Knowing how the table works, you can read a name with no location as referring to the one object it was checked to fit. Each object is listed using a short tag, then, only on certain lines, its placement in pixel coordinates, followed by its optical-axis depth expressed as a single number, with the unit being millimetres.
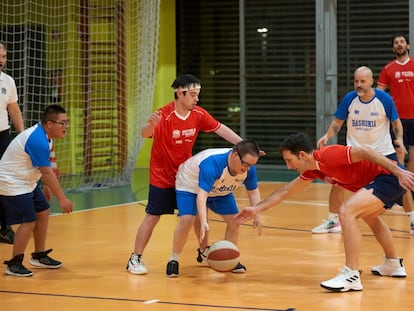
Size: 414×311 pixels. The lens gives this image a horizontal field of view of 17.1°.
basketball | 11097
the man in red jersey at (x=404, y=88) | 18161
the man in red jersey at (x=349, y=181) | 10294
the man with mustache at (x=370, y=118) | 14357
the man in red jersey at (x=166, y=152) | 11900
